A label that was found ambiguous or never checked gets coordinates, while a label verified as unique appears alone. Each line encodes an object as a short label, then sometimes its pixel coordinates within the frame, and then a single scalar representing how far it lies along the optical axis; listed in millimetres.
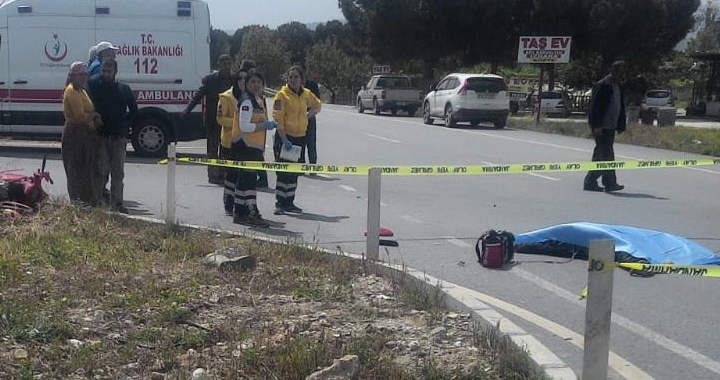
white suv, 28203
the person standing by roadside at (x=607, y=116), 12430
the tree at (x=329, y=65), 68562
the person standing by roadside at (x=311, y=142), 12539
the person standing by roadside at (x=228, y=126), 9758
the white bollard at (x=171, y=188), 8375
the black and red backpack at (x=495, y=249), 7617
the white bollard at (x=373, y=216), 7211
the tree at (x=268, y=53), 66250
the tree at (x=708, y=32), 82125
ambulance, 15078
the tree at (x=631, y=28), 47094
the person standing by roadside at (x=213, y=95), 11977
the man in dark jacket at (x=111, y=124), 9094
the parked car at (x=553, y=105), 45438
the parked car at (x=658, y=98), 48194
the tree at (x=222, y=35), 84812
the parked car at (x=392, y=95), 39062
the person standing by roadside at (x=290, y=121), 10016
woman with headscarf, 8898
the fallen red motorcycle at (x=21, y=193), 8109
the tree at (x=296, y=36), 99188
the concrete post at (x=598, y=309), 3928
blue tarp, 7492
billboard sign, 30438
